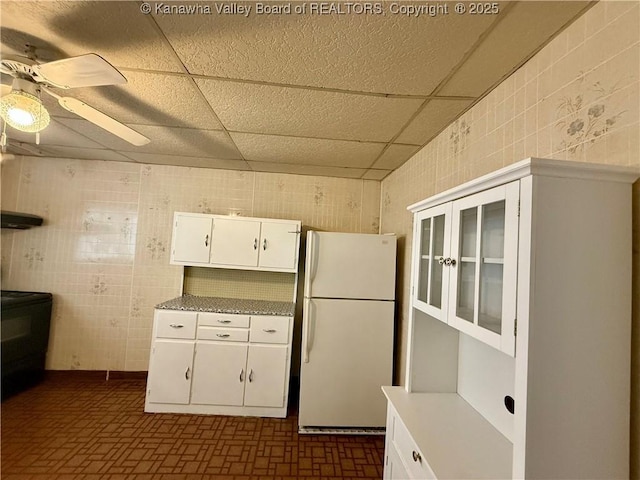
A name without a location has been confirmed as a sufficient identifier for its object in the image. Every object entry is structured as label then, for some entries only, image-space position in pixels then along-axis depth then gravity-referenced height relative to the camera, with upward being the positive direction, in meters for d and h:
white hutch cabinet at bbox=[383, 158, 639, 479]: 0.77 -0.11
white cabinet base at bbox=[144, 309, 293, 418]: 2.56 -0.97
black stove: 2.60 -0.88
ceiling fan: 1.14 +0.67
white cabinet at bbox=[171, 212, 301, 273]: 2.85 +0.09
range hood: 2.82 +0.20
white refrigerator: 2.43 -0.60
